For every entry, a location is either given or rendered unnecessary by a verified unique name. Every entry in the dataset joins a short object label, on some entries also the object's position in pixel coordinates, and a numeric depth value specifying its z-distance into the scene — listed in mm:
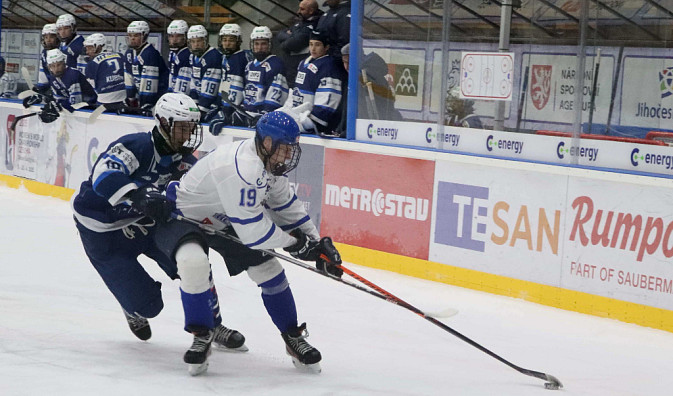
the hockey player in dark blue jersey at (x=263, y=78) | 15125
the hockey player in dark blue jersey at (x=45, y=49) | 19625
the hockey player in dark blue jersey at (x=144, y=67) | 17625
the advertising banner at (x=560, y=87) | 10953
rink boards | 10234
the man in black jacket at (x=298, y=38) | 14906
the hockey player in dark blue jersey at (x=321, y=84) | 14180
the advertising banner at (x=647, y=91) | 10359
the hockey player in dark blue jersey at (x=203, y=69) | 16187
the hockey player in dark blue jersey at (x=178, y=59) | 16828
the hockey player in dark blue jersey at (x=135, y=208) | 8102
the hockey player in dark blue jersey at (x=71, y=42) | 19250
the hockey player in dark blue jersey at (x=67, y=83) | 18734
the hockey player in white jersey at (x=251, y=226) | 7414
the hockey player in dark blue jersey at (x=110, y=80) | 18000
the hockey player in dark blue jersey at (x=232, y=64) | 15797
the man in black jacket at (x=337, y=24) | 14180
